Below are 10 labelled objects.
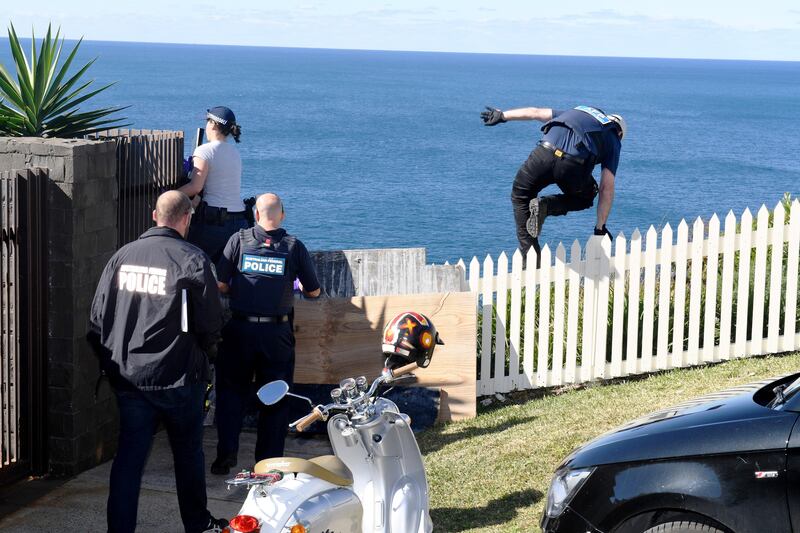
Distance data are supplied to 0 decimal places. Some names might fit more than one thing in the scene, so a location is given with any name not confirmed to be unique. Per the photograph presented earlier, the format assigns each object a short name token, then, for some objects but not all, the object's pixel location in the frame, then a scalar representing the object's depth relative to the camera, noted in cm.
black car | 765
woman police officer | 1493
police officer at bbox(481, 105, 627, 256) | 1674
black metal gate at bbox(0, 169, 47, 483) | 1182
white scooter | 810
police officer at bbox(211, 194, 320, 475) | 1247
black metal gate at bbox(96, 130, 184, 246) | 1387
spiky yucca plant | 1809
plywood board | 1515
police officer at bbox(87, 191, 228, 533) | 997
